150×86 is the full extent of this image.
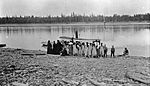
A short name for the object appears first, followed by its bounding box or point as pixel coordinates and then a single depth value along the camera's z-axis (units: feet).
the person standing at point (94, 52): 61.90
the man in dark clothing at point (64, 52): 61.93
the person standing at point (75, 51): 63.93
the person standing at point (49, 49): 66.79
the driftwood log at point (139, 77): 29.54
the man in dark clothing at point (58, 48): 64.90
